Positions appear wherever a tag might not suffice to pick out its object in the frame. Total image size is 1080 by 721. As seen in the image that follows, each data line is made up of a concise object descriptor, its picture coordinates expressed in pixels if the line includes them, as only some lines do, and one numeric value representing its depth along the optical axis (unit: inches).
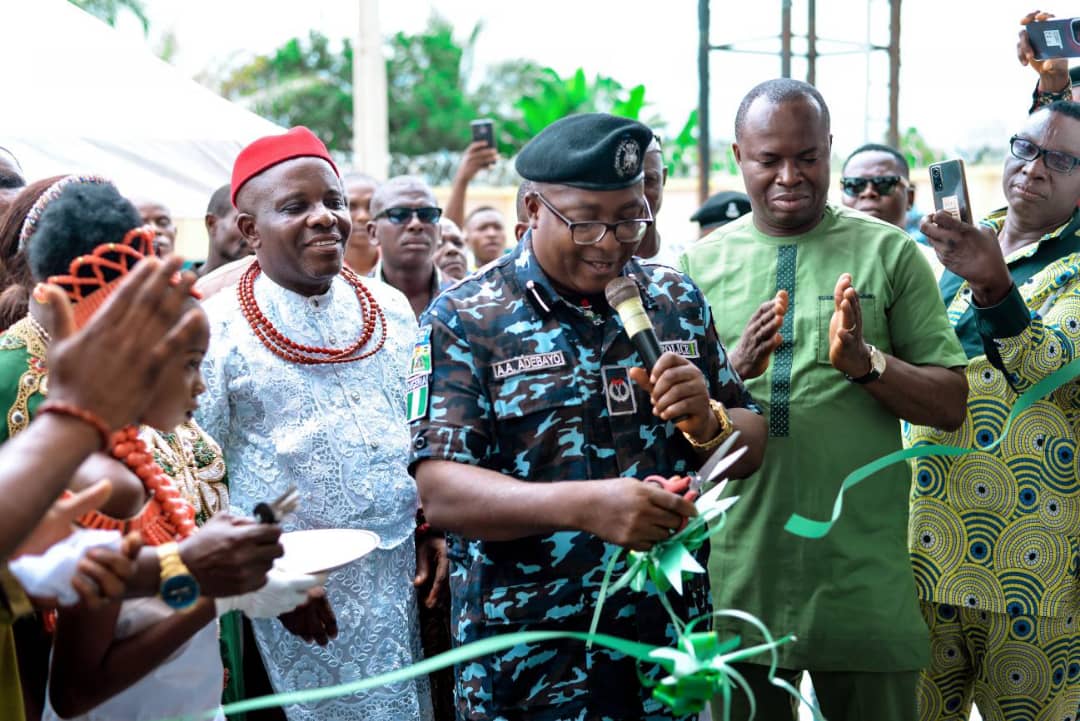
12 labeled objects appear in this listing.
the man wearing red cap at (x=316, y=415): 137.4
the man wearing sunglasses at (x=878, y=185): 227.5
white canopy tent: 256.4
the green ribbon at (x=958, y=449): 108.3
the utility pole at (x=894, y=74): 430.6
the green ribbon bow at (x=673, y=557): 94.8
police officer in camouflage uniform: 107.7
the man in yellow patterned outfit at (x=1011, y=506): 145.2
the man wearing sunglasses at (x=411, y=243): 217.0
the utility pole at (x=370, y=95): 602.5
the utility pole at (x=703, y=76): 399.2
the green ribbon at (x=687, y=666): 86.0
